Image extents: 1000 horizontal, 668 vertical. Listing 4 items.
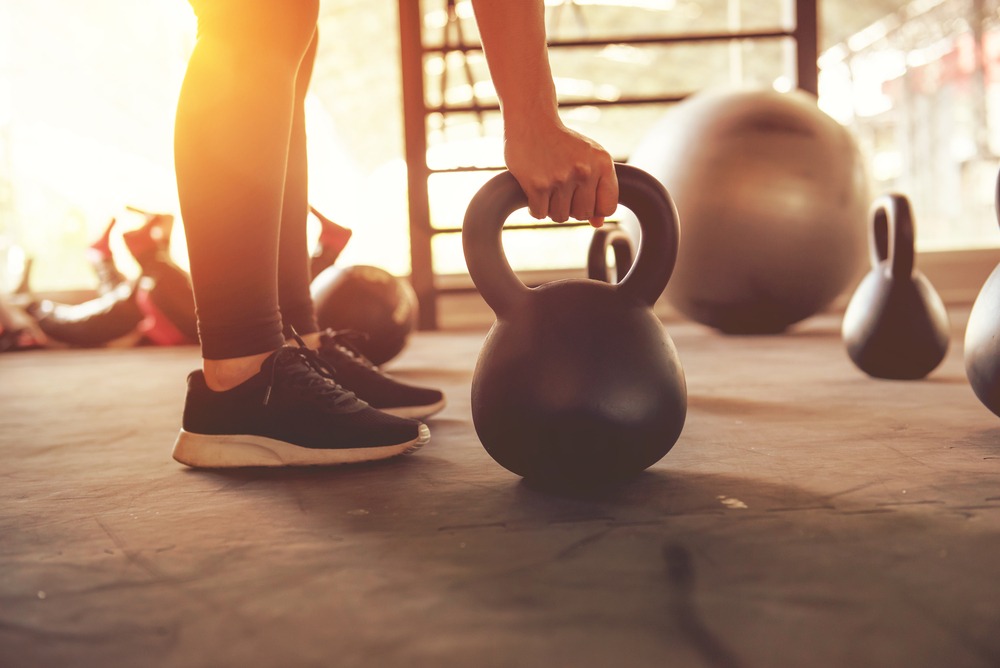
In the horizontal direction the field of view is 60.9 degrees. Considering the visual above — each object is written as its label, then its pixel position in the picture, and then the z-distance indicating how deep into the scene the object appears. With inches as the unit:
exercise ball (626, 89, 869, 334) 105.3
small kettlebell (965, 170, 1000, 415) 49.2
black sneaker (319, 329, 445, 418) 60.9
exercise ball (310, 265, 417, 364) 91.3
